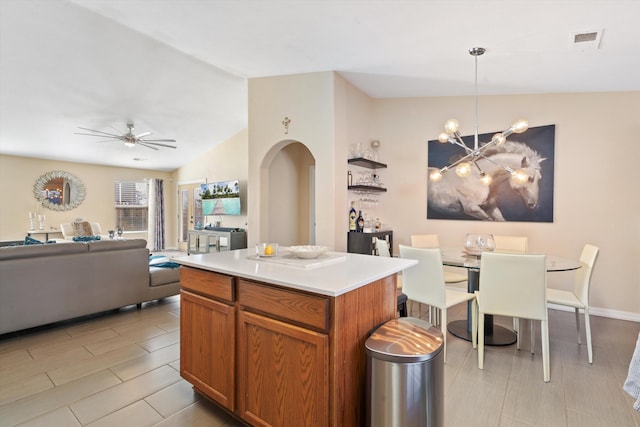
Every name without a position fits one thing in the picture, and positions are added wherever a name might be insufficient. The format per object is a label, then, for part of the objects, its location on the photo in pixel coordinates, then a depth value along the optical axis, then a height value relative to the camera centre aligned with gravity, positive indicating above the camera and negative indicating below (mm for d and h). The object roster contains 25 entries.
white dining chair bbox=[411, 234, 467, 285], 3861 -444
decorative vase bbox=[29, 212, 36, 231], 7031 -303
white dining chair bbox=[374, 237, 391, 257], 3180 -433
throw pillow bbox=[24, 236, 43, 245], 3991 -439
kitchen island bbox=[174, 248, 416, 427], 1349 -635
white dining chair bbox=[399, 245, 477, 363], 2592 -681
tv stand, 6328 -717
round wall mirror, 7270 +426
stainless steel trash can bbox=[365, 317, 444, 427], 1318 -777
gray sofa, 2930 -787
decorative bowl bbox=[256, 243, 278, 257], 2096 -299
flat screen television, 6758 +227
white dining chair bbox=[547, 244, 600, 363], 2526 -788
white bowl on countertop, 1948 -288
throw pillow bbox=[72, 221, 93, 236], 7266 -508
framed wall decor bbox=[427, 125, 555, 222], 3820 +286
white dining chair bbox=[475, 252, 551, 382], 2260 -640
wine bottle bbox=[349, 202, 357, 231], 4305 -174
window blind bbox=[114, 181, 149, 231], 8617 +103
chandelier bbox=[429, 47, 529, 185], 2596 +607
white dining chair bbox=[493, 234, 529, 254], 3467 -436
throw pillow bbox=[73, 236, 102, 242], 4855 -496
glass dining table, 2604 -816
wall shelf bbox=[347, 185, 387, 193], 4243 +264
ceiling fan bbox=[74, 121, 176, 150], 5645 +1375
